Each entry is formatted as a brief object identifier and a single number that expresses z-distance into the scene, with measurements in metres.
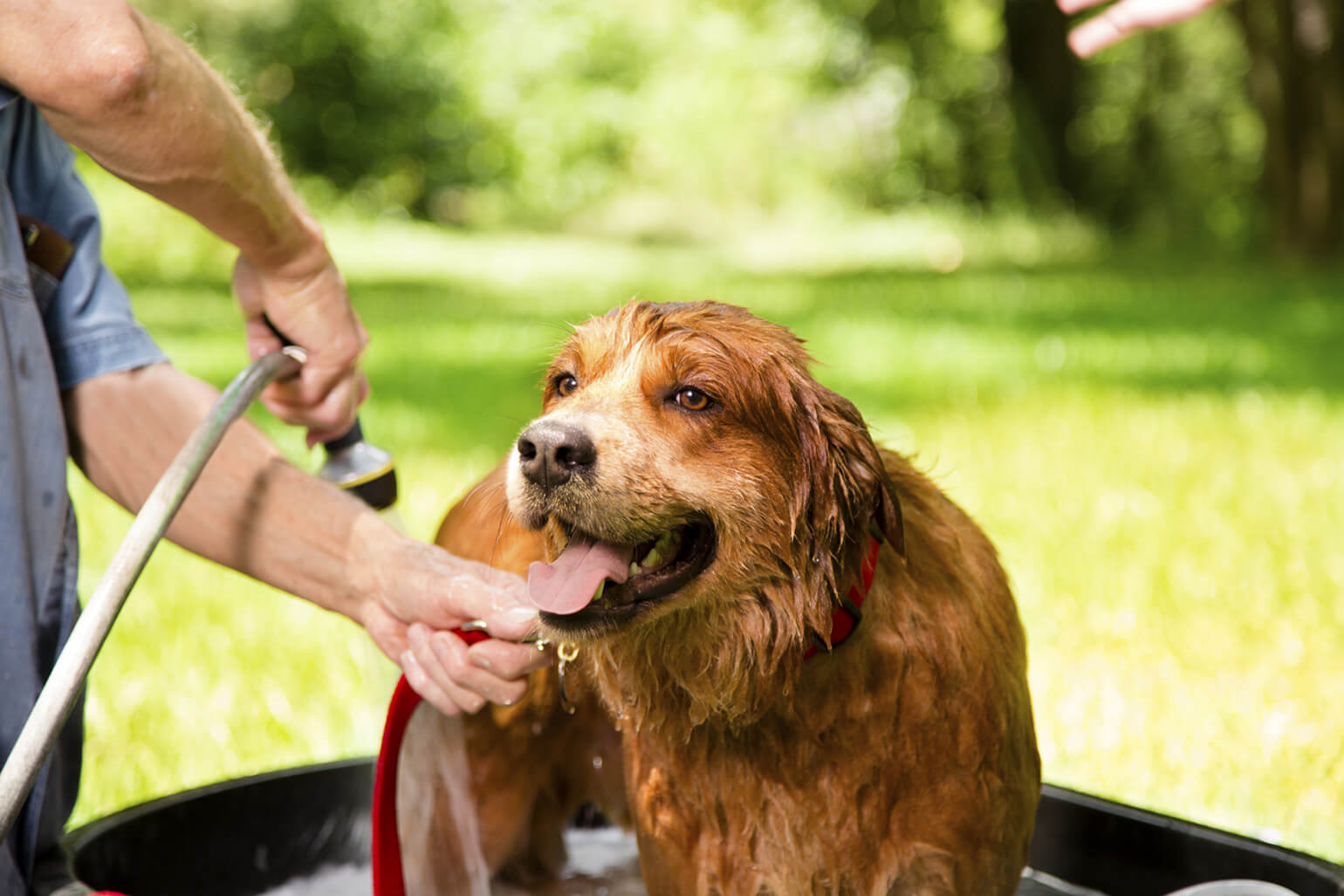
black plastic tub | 2.98
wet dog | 2.36
